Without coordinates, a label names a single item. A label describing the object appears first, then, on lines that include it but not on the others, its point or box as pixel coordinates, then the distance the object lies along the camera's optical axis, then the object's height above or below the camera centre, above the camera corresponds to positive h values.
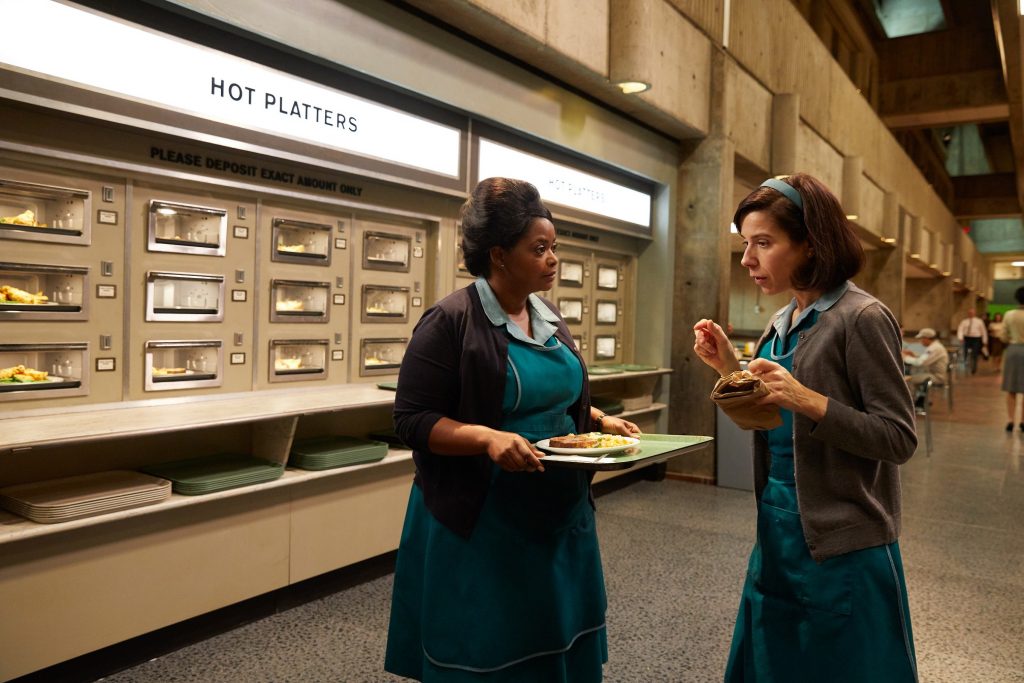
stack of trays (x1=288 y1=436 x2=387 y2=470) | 3.92 -0.68
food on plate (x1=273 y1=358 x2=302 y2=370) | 4.30 -0.24
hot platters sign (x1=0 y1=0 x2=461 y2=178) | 2.97 +1.12
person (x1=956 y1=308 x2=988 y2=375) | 22.75 +0.15
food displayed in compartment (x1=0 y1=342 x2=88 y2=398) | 3.16 -0.22
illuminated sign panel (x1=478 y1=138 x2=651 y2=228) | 5.43 +1.20
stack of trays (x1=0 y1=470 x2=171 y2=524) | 2.84 -0.70
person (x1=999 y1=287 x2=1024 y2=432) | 10.26 -0.13
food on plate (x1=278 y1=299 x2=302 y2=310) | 4.25 +0.10
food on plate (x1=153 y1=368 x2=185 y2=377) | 3.71 -0.25
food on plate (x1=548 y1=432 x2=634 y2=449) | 1.85 -0.28
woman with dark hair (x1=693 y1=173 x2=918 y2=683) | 1.66 -0.29
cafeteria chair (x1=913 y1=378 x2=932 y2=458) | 8.64 -0.81
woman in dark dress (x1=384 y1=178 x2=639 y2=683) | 1.84 -0.41
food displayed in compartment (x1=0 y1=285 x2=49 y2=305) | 3.12 +0.09
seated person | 10.88 -0.31
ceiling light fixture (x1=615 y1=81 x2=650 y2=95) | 5.74 +1.88
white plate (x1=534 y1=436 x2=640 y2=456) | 1.77 -0.29
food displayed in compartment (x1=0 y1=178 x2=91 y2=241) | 3.15 +0.47
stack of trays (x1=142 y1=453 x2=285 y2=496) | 3.33 -0.70
